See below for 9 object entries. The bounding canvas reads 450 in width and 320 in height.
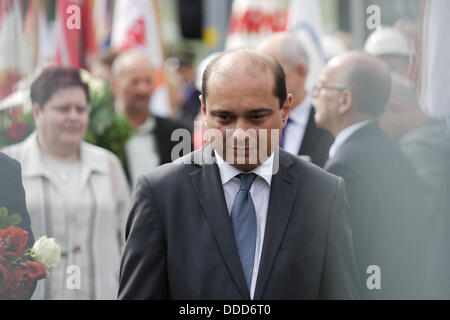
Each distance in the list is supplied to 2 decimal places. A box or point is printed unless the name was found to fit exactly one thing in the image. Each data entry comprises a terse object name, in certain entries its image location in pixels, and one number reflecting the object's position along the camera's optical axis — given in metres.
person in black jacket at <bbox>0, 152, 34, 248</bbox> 8.58
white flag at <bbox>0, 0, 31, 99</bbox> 11.79
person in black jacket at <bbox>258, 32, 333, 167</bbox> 11.73
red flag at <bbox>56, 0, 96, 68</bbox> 10.27
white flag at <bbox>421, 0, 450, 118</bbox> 9.68
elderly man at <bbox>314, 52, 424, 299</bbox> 9.14
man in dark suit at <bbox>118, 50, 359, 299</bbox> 6.97
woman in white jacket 10.75
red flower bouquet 8.27
